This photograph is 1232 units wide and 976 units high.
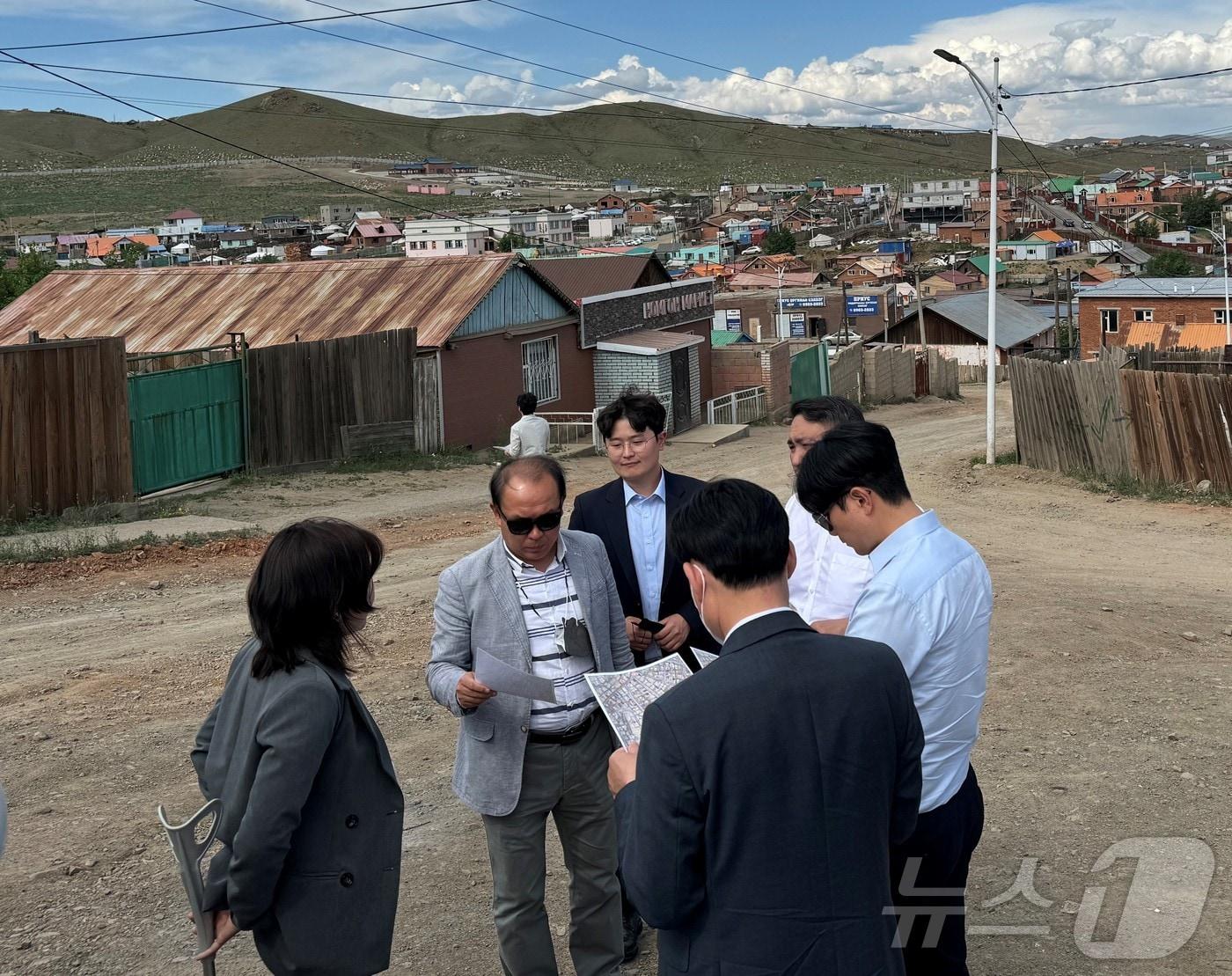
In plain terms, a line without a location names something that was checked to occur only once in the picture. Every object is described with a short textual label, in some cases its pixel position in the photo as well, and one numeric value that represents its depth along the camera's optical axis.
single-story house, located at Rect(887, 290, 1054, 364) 63.22
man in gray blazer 3.83
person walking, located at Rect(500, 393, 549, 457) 15.45
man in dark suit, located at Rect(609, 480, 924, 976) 2.30
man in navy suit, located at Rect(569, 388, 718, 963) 4.52
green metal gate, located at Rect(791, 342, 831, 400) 36.53
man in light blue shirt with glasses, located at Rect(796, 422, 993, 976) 2.99
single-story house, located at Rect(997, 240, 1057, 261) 120.75
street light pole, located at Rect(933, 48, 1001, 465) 20.03
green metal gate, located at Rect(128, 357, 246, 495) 15.85
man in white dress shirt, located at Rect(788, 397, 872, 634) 4.05
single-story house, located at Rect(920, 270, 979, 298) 90.75
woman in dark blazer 2.86
